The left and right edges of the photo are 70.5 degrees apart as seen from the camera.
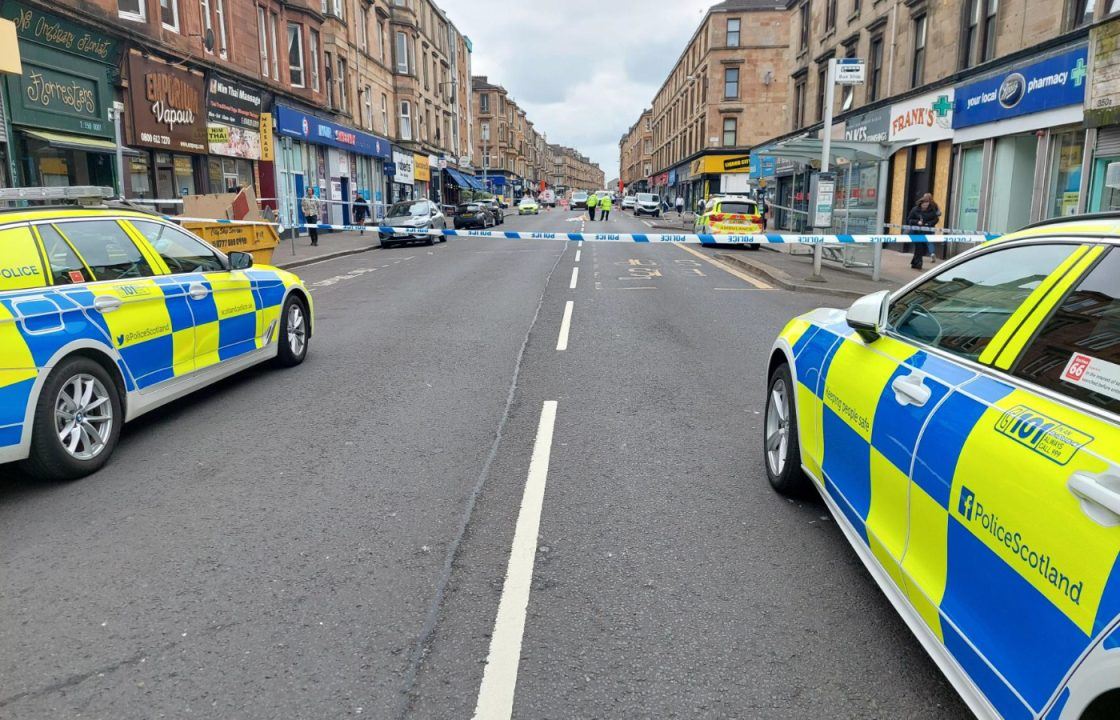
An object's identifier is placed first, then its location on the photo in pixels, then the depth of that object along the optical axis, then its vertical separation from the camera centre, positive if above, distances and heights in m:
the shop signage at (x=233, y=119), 23.81 +2.87
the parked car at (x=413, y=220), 26.22 -0.33
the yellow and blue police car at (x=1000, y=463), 1.83 -0.72
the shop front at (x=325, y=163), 29.56 +2.02
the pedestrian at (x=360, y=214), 33.36 -0.19
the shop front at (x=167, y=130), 20.09 +2.12
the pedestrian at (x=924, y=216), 17.89 -0.13
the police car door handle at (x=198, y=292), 6.13 -0.63
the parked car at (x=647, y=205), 61.38 +0.41
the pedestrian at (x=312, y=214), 26.13 -0.16
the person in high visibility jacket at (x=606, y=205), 44.53 +0.29
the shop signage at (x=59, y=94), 15.88 +2.44
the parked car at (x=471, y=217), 35.84 -0.31
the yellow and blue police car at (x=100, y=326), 4.55 -0.77
